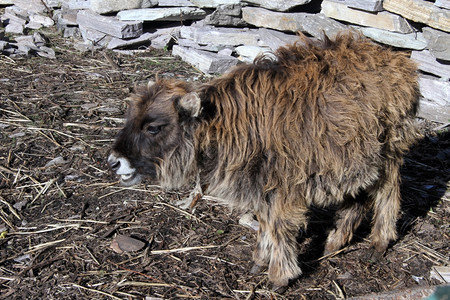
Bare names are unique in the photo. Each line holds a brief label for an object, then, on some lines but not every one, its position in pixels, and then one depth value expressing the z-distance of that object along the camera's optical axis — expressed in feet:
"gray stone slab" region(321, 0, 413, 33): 23.77
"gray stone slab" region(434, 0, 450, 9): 22.12
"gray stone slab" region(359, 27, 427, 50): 23.62
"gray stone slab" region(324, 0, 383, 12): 23.82
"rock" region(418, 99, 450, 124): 23.75
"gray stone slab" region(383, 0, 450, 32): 21.99
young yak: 14.30
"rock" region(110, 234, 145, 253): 17.49
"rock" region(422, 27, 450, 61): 22.03
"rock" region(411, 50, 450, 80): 23.17
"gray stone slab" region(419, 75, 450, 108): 23.18
